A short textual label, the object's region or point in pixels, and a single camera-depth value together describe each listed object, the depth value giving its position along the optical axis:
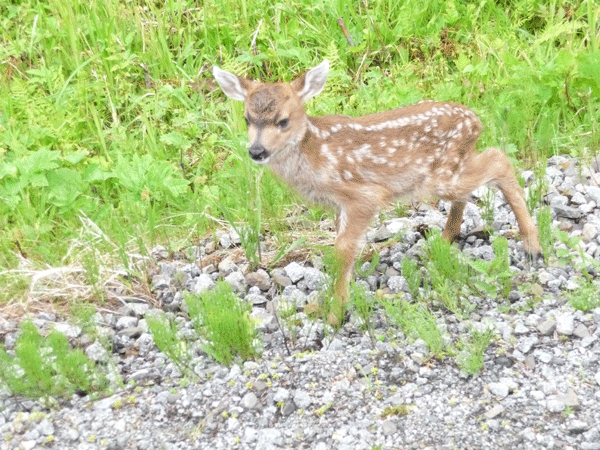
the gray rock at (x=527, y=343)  8.47
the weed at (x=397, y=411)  7.82
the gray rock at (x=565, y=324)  8.62
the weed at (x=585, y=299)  8.83
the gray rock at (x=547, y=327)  8.68
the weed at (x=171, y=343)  8.34
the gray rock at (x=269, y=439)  7.61
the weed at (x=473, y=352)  8.15
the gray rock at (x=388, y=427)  7.61
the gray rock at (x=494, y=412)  7.66
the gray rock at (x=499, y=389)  7.92
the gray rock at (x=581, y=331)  8.55
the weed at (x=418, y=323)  8.41
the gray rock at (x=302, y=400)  8.08
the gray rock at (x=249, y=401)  8.13
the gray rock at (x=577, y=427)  7.36
